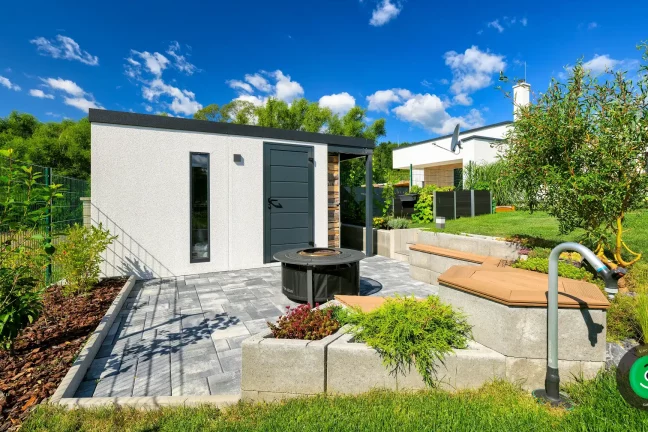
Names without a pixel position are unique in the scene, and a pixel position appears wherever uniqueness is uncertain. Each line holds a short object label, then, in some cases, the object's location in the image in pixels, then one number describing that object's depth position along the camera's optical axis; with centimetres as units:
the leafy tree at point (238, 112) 3198
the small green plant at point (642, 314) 249
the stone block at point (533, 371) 229
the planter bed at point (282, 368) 228
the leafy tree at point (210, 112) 3444
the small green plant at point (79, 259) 460
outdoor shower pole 207
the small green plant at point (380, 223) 905
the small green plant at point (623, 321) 271
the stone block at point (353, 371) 229
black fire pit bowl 441
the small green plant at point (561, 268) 319
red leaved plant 249
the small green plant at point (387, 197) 964
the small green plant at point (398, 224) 846
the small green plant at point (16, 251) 236
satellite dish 1774
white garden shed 598
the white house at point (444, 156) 1792
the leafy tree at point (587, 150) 326
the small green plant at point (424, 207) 1059
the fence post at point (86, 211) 597
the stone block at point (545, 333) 223
